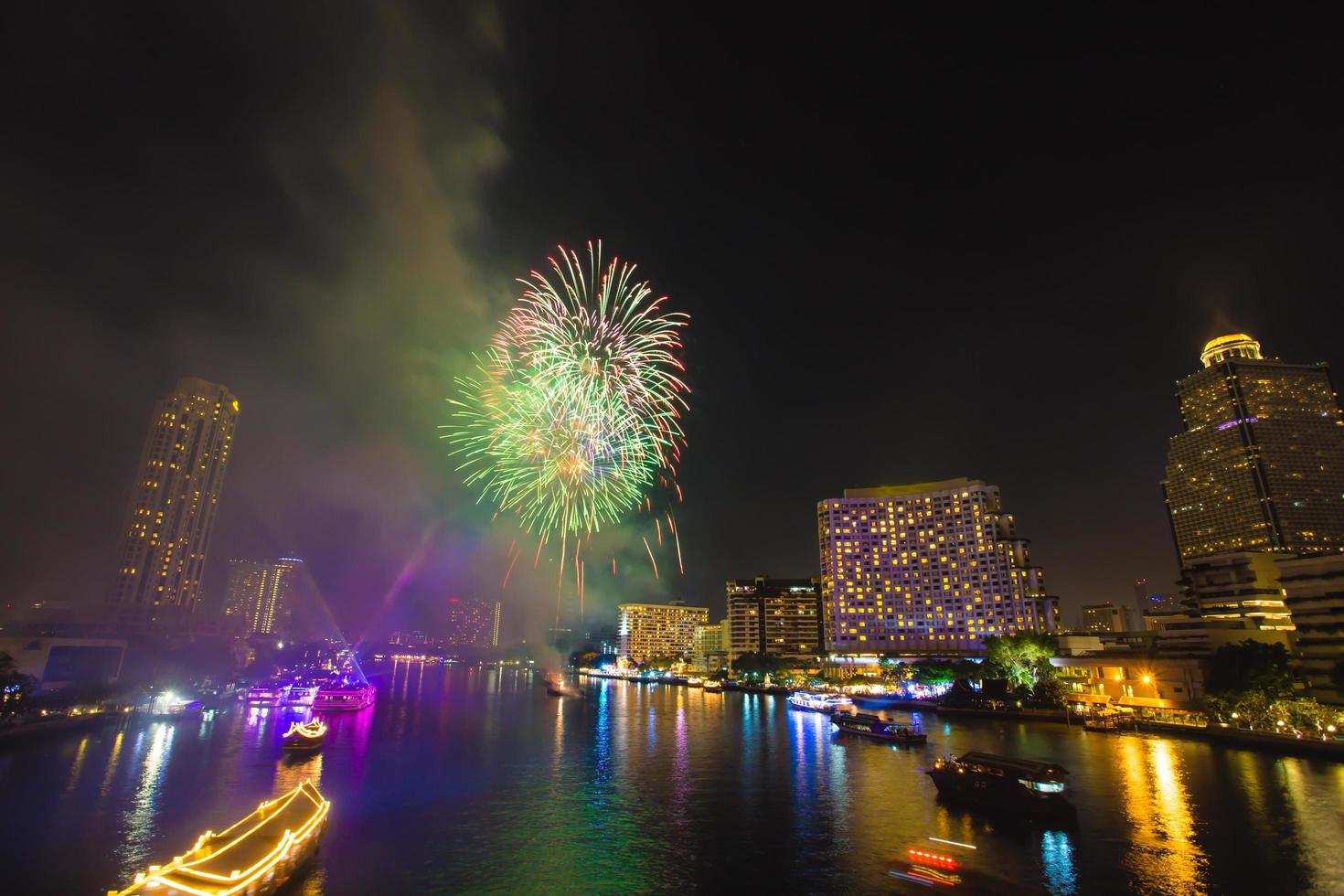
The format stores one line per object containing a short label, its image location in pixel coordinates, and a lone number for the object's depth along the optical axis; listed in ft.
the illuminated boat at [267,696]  303.27
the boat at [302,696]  306.55
